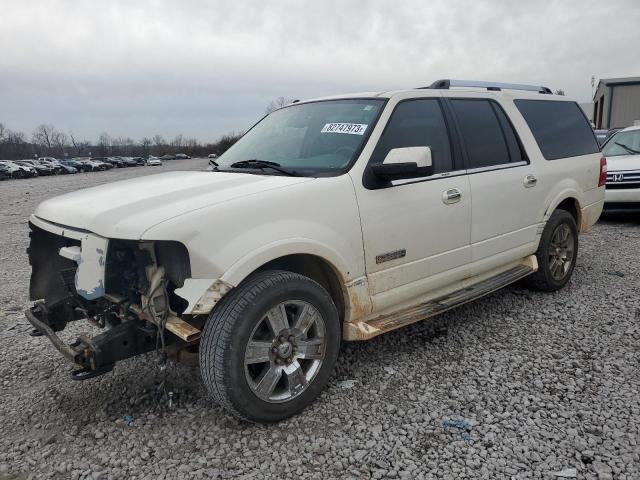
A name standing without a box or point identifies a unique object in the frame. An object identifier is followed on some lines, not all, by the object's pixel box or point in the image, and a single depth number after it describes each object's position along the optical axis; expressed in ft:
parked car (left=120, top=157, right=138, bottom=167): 231.87
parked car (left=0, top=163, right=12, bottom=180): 133.28
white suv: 8.66
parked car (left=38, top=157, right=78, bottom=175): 167.32
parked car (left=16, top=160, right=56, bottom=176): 153.89
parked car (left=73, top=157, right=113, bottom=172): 187.32
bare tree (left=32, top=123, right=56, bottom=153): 368.07
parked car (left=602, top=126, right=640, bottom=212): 26.66
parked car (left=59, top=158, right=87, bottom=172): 184.20
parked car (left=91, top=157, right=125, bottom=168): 218.87
